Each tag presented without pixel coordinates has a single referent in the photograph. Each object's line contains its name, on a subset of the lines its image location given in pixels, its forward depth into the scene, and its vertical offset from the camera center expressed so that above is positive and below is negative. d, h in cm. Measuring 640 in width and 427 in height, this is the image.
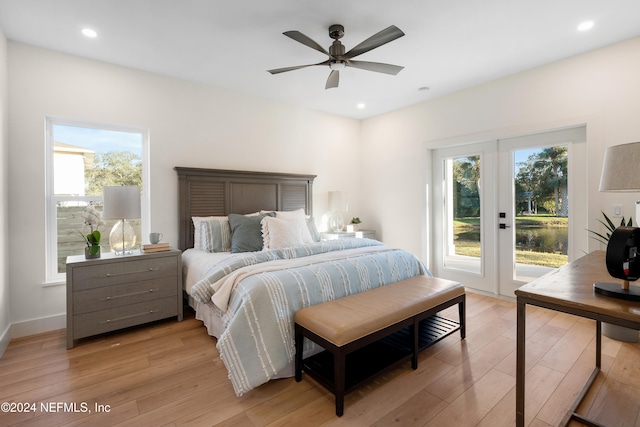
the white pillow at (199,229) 334 -17
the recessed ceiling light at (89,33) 253 +156
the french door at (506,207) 325 +5
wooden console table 110 -36
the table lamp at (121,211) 272 +3
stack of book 292 -32
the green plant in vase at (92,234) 266 -17
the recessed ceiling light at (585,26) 247 +155
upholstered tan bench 175 -74
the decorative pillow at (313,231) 384 -23
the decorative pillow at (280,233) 322 -22
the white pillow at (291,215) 367 -2
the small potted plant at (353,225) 481 -20
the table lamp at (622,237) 119 -11
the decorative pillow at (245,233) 317 -21
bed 191 -42
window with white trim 295 +43
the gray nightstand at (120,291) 252 -69
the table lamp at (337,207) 471 +9
